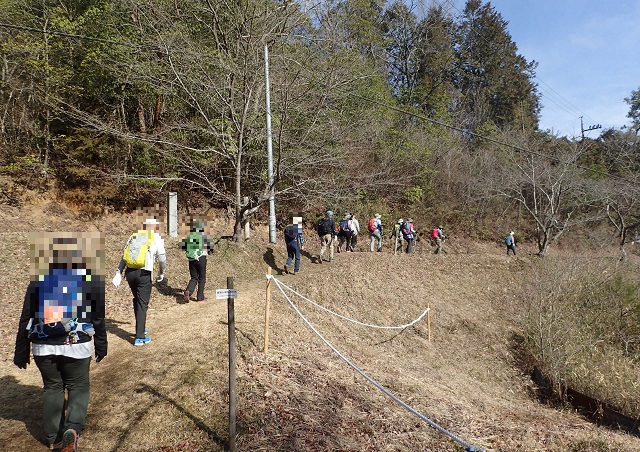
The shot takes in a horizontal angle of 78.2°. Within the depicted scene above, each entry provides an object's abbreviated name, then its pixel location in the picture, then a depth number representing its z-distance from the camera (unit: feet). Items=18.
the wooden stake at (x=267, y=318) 18.67
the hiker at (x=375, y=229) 54.08
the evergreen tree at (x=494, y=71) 132.36
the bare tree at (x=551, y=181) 74.79
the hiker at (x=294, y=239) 36.81
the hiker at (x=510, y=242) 71.37
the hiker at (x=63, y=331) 10.57
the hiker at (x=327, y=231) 41.57
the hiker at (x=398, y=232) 55.35
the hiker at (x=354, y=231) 51.78
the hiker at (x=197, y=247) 25.35
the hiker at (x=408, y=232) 56.39
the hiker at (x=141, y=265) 18.06
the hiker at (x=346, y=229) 50.34
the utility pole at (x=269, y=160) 40.98
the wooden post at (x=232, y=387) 11.72
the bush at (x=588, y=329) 29.63
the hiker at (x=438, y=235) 64.28
